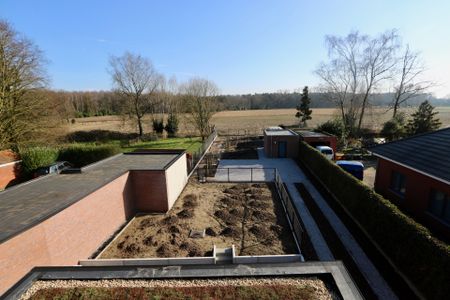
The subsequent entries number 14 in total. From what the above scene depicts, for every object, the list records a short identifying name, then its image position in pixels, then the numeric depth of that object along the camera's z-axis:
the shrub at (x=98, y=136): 40.88
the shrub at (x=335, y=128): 31.22
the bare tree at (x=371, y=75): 34.84
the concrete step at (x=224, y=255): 9.44
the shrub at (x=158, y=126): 43.06
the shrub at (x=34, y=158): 21.52
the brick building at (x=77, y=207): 7.48
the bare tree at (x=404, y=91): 37.12
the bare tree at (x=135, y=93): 40.75
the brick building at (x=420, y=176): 10.41
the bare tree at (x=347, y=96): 35.91
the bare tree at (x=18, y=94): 21.97
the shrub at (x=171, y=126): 42.72
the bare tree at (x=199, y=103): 39.12
